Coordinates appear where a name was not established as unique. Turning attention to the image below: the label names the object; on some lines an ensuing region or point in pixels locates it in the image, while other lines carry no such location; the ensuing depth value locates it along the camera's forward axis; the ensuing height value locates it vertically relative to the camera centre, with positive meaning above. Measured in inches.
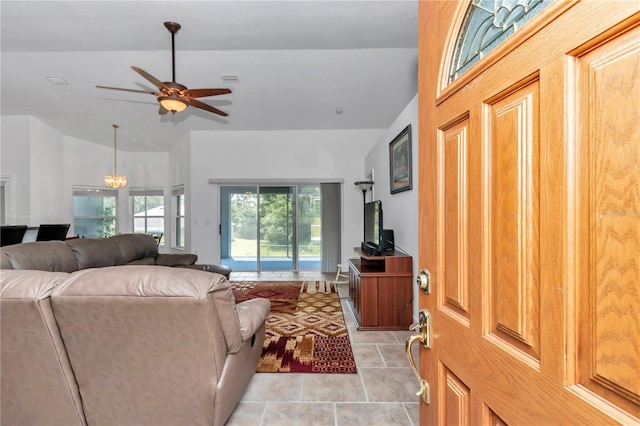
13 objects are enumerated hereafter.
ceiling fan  126.0 +53.3
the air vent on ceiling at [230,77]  174.1 +81.1
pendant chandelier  248.2 +28.4
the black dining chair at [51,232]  186.1 -11.7
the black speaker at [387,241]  139.0 -13.2
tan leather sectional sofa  50.6 -24.0
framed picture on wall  132.0 +25.8
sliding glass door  253.9 -7.7
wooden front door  16.5 -0.6
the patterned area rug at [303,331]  95.8 -48.7
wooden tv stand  126.3 -35.2
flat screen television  139.1 -5.0
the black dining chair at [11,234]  165.5 -11.7
